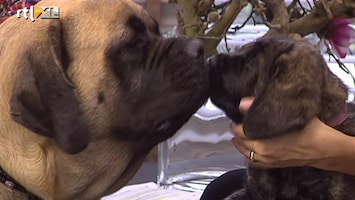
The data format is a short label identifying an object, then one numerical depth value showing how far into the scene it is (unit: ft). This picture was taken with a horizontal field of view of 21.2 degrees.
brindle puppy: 4.02
